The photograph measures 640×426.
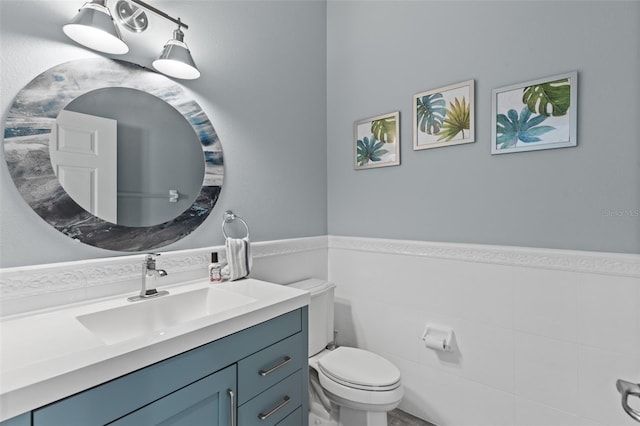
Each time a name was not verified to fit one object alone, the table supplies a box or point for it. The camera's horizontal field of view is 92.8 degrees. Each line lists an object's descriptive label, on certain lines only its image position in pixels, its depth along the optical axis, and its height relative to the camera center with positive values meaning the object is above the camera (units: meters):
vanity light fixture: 1.09 +0.68
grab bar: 0.97 -0.59
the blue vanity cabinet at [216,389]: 0.71 -0.50
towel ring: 1.64 -0.03
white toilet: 1.45 -0.84
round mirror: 1.15 +0.24
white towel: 1.51 -0.23
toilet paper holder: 1.70 -0.71
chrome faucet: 1.22 -0.27
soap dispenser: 1.48 -0.28
